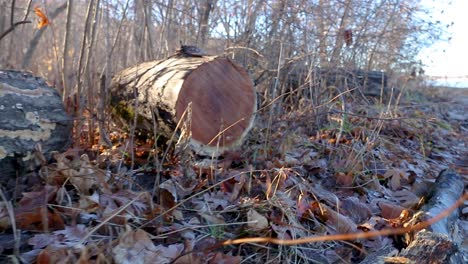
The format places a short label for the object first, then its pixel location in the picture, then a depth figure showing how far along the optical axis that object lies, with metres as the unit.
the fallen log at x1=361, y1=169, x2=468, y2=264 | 1.55
